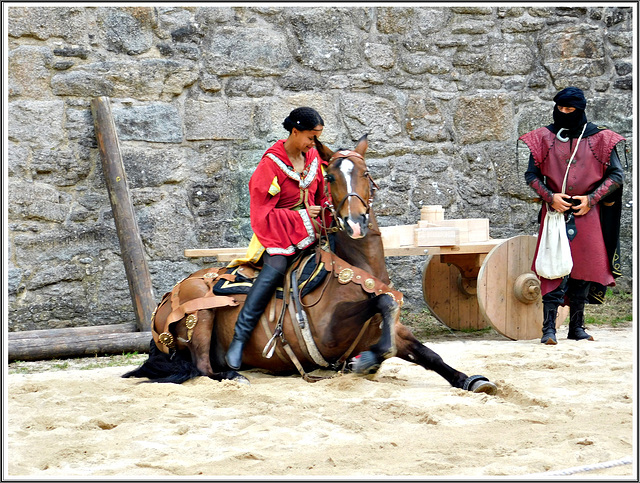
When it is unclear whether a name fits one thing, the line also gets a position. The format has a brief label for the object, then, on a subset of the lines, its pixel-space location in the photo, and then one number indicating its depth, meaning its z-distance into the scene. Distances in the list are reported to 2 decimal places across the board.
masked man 12.75
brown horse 9.30
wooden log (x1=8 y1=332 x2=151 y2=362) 12.58
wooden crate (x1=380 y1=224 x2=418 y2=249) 13.26
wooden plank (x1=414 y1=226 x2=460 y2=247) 12.89
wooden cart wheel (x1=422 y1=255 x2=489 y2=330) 14.80
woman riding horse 10.03
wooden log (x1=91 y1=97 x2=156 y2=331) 14.04
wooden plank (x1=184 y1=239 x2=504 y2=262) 12.92
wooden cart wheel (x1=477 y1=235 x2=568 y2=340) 12.97
